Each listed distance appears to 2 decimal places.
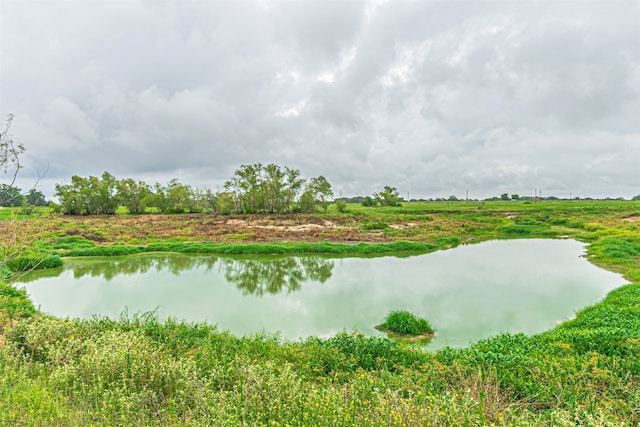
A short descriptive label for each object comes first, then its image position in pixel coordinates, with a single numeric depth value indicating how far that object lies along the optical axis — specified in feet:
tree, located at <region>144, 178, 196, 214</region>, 206.49
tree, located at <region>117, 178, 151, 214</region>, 205.26
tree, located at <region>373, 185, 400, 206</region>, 270.71
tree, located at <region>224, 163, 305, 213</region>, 180.96
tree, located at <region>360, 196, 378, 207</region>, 277.85
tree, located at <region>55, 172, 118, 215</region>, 187.83
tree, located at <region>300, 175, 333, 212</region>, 187.42
